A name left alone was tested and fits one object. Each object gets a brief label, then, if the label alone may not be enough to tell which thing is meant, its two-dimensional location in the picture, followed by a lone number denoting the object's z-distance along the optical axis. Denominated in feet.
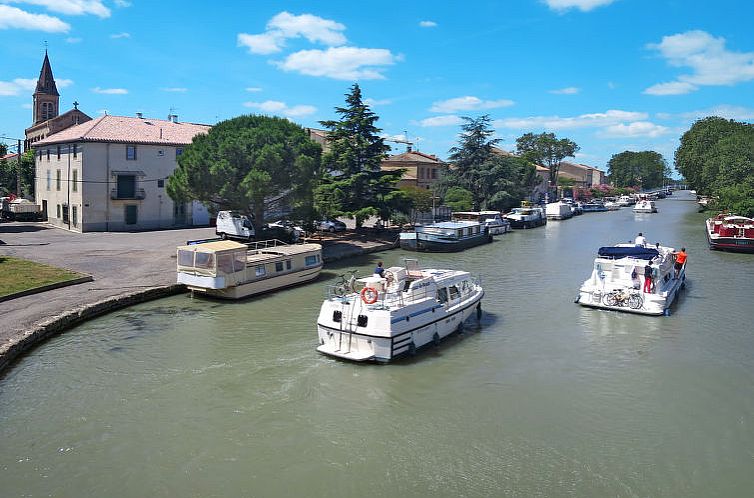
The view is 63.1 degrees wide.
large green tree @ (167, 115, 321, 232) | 110.73
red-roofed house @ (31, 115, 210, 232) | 150.10
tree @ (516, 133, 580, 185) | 452.80
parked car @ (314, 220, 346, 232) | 161.38
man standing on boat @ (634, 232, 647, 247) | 104.53
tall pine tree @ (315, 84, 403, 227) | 150.51
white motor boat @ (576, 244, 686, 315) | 81.61
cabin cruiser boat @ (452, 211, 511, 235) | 195.00
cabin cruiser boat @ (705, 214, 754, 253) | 147.02
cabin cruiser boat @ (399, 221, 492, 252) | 146.92
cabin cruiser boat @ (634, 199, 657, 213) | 336.90
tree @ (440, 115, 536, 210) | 240.32
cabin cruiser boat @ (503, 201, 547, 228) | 224.94
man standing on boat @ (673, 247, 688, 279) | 100.17
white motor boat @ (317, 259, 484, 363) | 59.57
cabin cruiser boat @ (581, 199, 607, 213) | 350.87
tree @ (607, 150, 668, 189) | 636.07
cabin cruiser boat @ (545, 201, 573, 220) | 276.82
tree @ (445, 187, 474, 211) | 223.51
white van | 130.31
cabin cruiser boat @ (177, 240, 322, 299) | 83.05
